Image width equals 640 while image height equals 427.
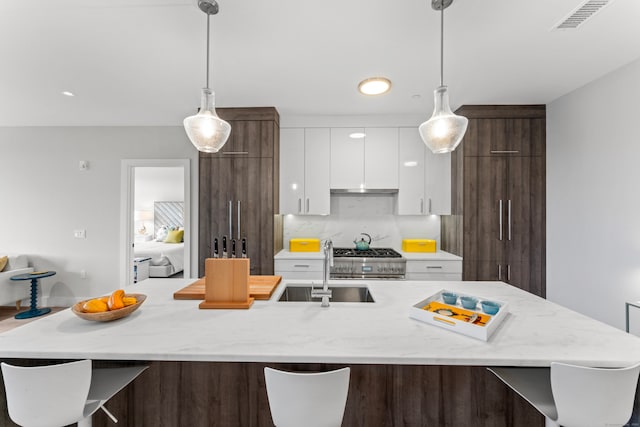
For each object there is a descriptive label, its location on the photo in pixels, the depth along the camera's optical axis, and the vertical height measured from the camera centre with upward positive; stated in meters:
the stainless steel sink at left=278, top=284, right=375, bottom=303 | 2.05 -0.54
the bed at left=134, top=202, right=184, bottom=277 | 5.52 -0.64
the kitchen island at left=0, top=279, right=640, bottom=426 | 1.07 -0.50
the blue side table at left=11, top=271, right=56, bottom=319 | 3.70 -1.03
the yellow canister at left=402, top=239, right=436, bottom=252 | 3.74 -0.36
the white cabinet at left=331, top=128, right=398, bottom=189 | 3.61 +0.72
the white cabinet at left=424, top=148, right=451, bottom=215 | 3.58 +0.43
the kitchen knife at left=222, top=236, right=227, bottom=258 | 1.59 -0.18
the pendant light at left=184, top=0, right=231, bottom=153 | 1.66 +0.53
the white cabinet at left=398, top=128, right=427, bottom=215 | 3.59 +0.54
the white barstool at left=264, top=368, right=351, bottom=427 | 1.00 -0.62
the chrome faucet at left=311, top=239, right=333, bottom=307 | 1.62 -0.35
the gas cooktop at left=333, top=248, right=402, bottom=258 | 3.43 -0.44
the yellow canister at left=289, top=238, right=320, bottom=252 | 3.79 -0.37
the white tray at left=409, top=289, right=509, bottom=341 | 1.18 -0.45
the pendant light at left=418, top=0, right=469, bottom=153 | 1.59 +0.50
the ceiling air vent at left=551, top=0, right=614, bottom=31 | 1.68 +1.23
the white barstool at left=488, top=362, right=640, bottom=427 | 0.96 -0.59
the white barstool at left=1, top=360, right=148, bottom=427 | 1.01 -0.62
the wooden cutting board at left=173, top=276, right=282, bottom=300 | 1.73 -0.45
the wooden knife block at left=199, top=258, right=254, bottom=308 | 1.60 -0.35
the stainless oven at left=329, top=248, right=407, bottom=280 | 3.32 -0.57
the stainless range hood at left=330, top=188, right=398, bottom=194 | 3.64 +0.33
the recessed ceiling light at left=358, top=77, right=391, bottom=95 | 2.62 +1.20
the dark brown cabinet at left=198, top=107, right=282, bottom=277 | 3.39 +0.33
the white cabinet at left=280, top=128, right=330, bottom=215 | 3.63 +0.56
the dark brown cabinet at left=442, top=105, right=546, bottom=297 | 3.27 +0.23
